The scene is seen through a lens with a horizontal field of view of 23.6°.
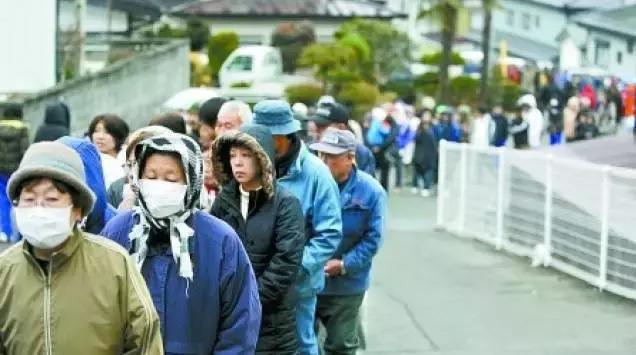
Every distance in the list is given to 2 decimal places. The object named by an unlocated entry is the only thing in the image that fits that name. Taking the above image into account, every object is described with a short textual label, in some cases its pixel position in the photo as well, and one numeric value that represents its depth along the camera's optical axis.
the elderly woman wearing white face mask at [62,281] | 4.73
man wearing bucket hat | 7.92
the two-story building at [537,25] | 72.94
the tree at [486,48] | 45.84
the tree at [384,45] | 49.44
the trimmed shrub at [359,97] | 39.44
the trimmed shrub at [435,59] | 51.44
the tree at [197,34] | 52.97
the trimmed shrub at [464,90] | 47.28
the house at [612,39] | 62.91
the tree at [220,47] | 51.12
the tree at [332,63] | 42.59
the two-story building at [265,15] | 60.00
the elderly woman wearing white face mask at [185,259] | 5.40
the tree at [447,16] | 46.45
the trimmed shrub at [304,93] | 41.06
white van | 48.06
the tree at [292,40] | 53.78
